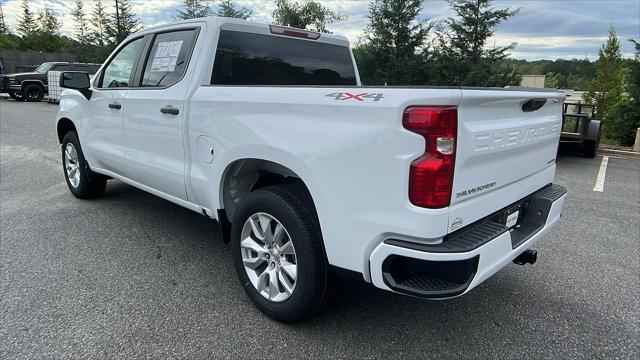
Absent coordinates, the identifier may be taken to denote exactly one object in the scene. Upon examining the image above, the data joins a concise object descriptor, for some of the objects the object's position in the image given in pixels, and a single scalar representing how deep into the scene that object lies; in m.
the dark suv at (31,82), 21.28
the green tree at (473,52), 17.44
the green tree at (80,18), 44.72
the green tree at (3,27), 51.16
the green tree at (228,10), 29.84
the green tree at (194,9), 31.94
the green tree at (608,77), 20.39
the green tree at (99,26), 39.50
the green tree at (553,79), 41.69
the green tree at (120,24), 35.91
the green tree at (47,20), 49.88
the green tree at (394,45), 19.28
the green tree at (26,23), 49.34
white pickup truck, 2.04
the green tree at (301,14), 30.30
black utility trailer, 9.07
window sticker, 3.62
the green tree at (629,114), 12.07
